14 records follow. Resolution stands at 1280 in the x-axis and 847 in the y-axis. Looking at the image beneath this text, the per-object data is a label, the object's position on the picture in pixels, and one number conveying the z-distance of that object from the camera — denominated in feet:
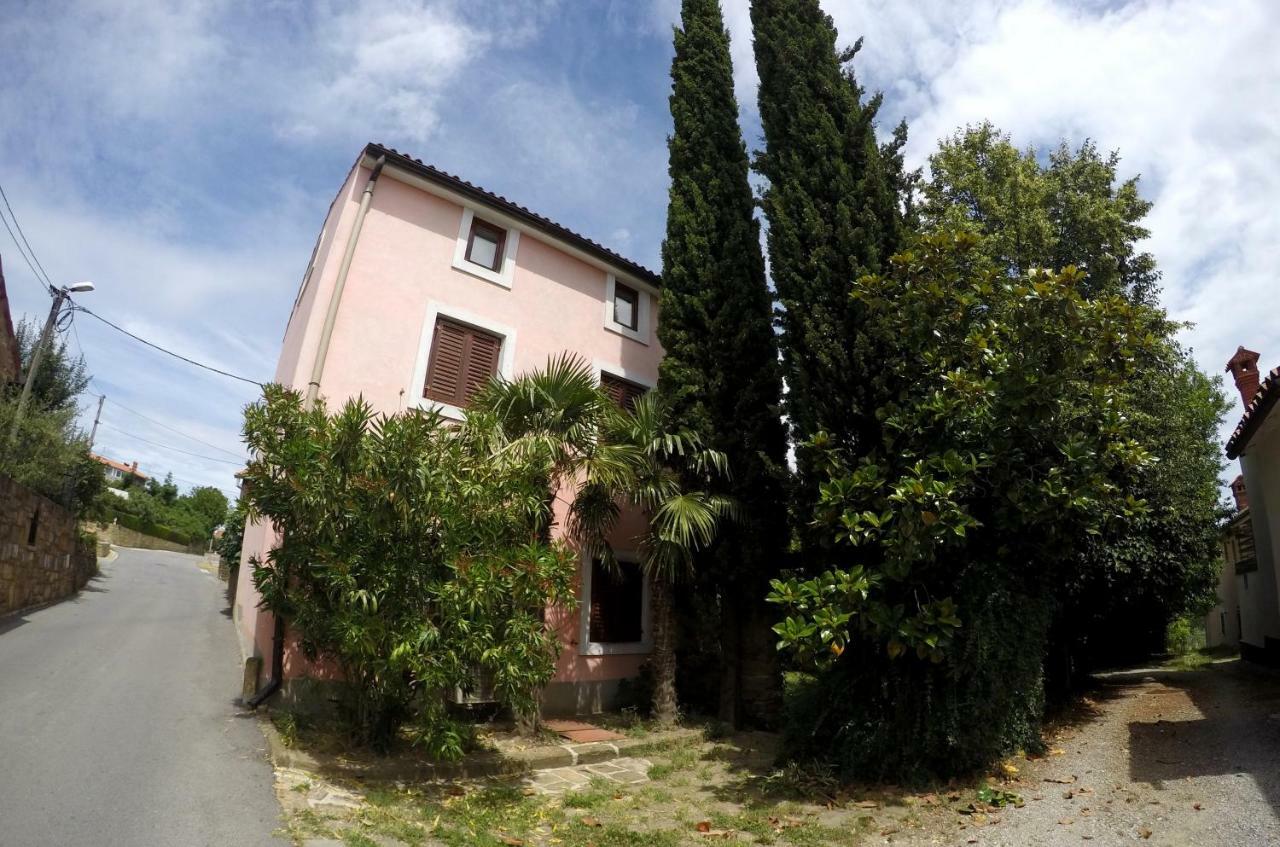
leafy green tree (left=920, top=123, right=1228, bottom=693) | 34.78
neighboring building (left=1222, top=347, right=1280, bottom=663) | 33.71
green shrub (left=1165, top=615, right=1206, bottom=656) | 74.29
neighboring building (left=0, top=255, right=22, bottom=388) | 63.72
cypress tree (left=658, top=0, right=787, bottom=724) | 33.71
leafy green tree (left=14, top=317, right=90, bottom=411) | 67.26
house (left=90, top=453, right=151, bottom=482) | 190.81
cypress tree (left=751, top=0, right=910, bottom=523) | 26.91
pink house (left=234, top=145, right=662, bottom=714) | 33.55
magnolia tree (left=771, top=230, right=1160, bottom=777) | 22.80
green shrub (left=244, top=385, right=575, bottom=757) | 21.50
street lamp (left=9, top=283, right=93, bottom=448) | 55.77
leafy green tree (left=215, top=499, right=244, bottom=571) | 55.52
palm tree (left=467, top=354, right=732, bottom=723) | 30.19
